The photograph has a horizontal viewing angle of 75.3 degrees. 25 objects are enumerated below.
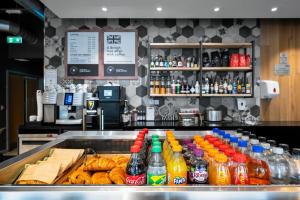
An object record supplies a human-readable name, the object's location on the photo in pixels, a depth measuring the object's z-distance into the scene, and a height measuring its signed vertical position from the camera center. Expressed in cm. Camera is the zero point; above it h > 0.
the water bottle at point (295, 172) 77 -29
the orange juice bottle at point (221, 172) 71 -27
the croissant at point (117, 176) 87 -35
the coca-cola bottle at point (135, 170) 74 -28
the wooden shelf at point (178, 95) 309 +7
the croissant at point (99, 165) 100 -34
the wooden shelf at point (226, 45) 308 +88
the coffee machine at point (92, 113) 270 -19
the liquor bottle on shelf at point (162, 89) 314 +17
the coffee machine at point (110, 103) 281 -5
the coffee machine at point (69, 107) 278 -11
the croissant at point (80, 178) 88 -37
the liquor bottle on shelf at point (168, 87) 316 +21
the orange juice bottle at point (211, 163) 75 -25
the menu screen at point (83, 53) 332 +80
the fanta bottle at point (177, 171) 72 -27
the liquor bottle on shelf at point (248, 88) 312 +19
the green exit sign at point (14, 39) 442 +139
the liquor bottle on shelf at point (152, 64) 312 +57
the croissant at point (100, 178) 89 -37
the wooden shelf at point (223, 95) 308 +7
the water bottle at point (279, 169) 78 -28
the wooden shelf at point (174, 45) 309 +88
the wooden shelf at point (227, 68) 308 +50
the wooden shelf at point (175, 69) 308 +49
